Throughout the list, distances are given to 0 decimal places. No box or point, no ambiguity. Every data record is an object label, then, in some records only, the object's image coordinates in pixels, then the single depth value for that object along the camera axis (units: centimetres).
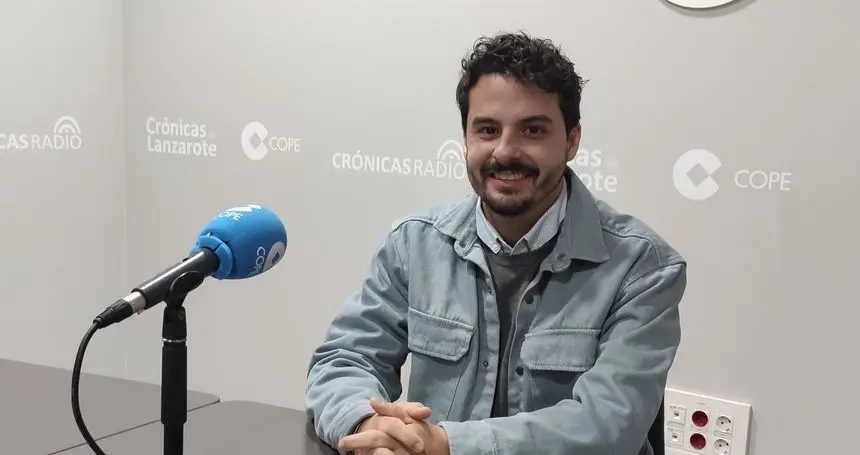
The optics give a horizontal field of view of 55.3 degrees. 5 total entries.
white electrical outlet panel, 220
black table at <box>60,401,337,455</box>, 136
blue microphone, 95
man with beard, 137
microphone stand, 97
